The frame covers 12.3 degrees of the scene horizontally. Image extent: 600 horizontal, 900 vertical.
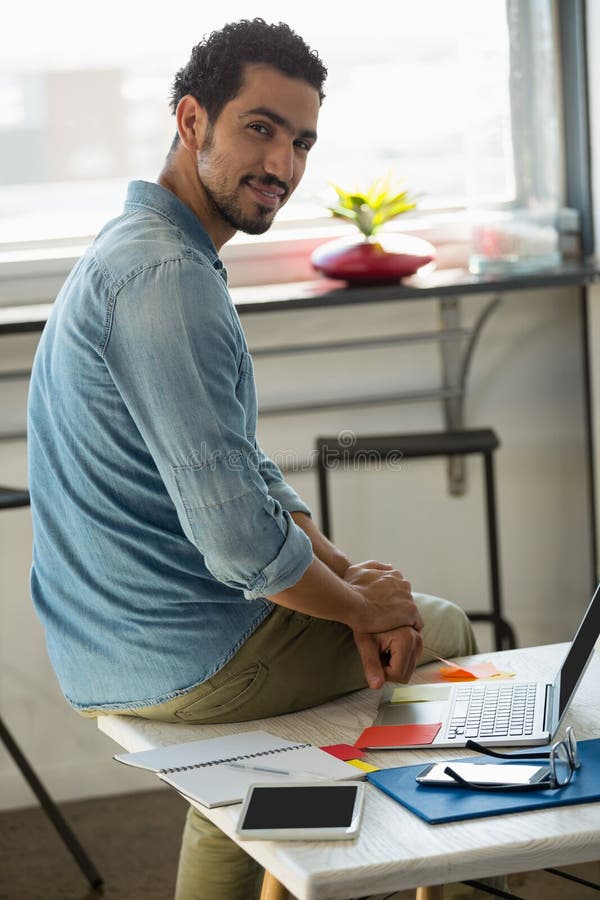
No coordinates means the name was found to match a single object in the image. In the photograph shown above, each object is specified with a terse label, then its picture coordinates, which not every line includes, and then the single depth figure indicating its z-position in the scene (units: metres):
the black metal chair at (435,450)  4.59
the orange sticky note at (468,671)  3.39
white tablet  2.85
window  4.92
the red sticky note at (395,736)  3.10
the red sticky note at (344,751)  3.09
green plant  4.91
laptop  3.09
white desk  2.79
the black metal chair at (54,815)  4.23
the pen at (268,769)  3.01
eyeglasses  2.93
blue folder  2.89
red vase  4.71
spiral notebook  2.98
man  3.15
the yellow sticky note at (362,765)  3.04
